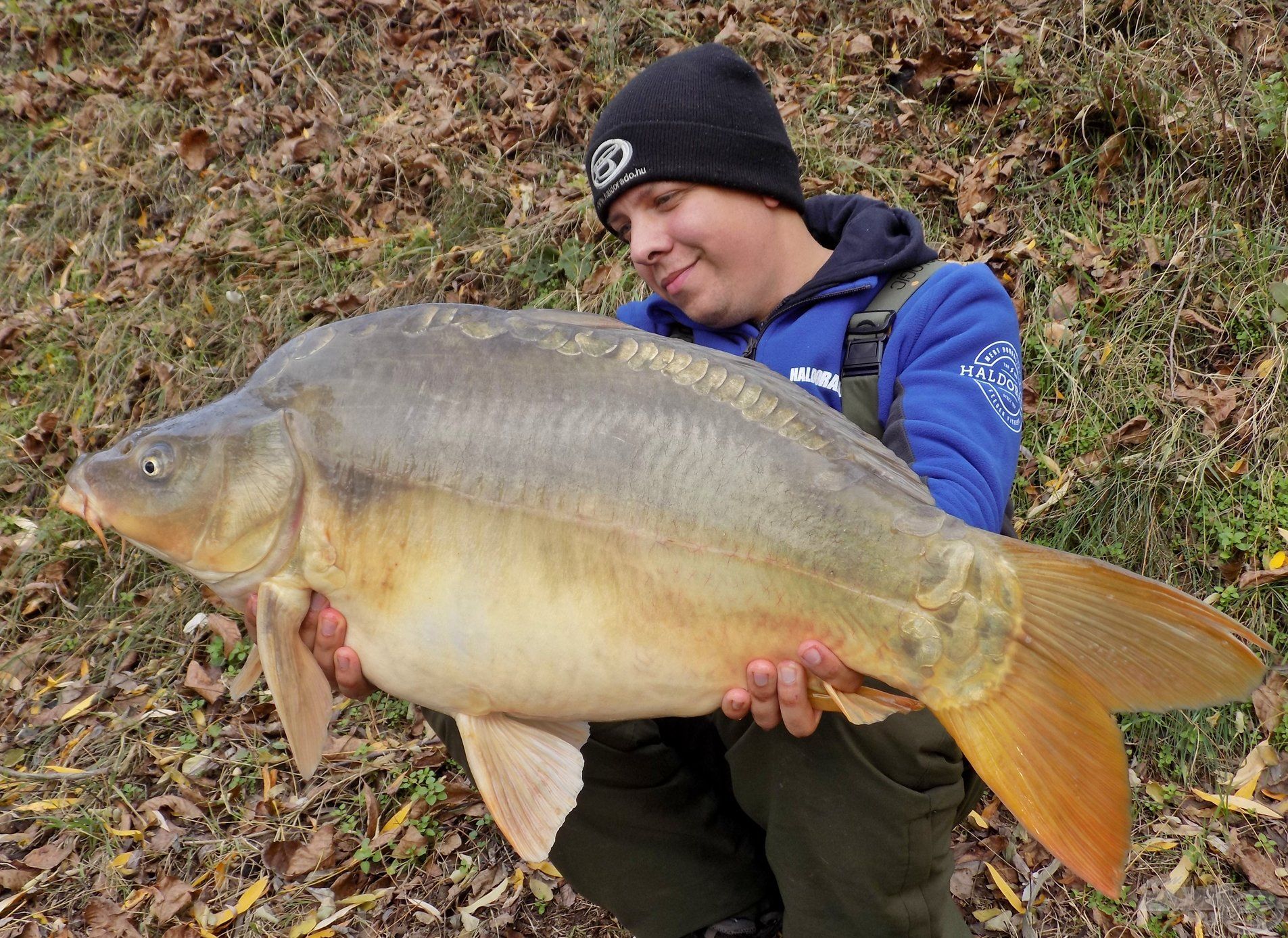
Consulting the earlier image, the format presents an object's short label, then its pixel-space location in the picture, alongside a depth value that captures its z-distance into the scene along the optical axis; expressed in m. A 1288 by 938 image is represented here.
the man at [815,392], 1.65
